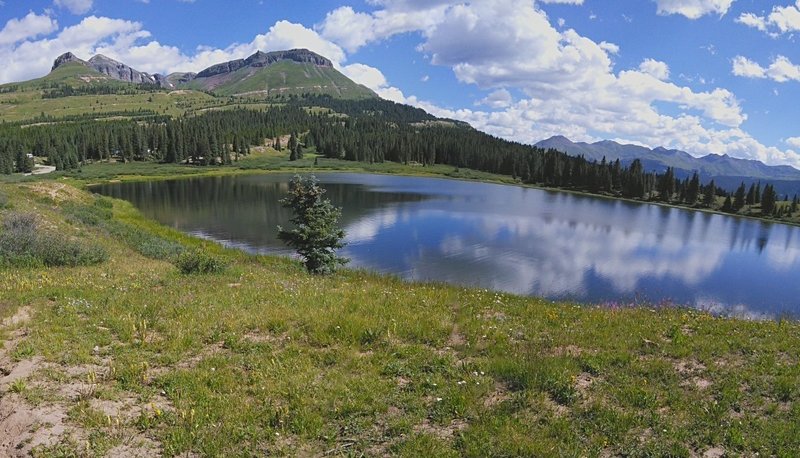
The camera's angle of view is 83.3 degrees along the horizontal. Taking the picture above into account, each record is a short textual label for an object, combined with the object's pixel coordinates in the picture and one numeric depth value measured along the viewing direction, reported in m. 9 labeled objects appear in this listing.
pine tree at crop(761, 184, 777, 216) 144.50
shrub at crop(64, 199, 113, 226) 40.52
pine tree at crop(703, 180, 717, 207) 159.12
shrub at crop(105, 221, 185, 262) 29.83
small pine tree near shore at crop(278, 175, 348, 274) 30.22
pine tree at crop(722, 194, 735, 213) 151.00
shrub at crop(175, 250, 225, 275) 20.69
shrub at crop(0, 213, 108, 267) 19.31
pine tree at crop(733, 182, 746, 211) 151.62
